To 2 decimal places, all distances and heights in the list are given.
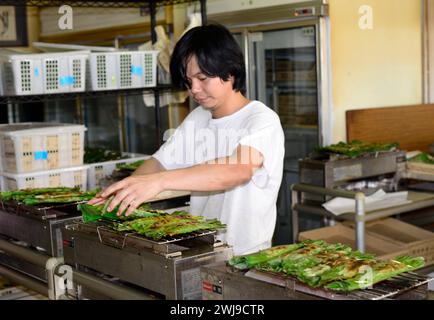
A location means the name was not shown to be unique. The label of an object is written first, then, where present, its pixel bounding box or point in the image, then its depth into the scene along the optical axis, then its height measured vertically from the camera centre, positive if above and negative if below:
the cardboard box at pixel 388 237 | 4.00 -0.92
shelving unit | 3.92 +0.07
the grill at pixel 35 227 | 2.34 -0.45
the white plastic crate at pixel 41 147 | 3.95 -0.26
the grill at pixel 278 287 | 1.51 -0.45
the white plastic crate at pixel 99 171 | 4.40 -0.45
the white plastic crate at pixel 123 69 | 4.17 +0.19
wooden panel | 4.81 -0.26
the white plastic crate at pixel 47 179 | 3.95 -0.45
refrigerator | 4.66 +0.12
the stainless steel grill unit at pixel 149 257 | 1.76 -0.43
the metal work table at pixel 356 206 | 3.74 -0.69
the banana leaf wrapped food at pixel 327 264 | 1.54 -0.42
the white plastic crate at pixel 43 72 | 3.84 +0.18
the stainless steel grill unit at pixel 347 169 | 4.18 -0.49
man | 2.23 -0.15
